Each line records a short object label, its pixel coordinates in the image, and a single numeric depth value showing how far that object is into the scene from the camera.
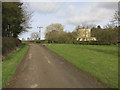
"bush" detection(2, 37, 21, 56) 15.28
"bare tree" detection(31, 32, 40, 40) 124.18
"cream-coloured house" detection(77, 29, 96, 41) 69.10
